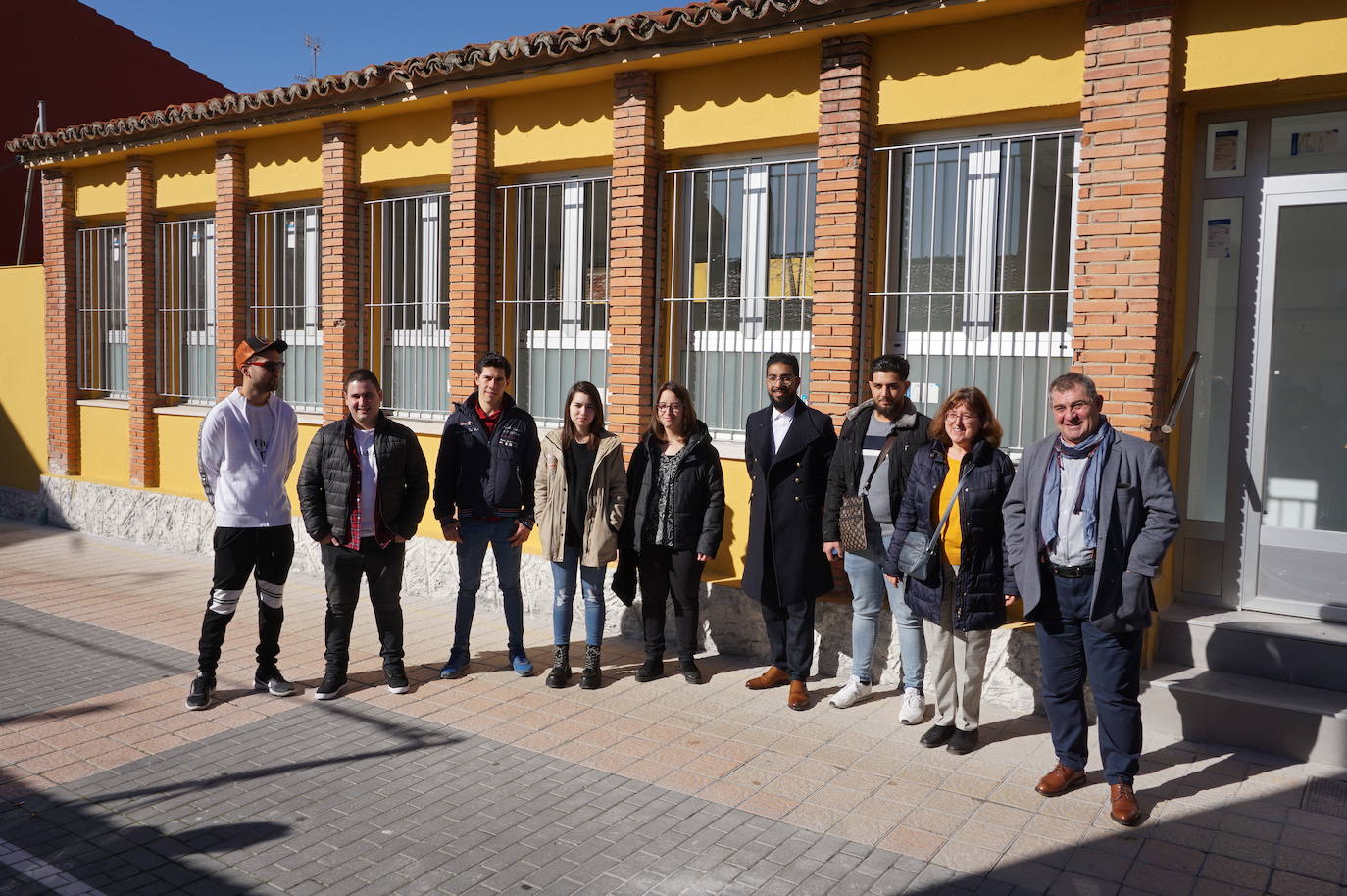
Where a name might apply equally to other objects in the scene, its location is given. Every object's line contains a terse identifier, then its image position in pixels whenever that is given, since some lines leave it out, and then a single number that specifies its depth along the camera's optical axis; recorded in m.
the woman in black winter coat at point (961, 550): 5.10
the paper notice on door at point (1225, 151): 6.00
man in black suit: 5.96
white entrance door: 5.76
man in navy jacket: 6.36
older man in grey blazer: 4.39
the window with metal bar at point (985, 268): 6.26
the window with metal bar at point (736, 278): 7.29
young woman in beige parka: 6.20
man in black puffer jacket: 5.93
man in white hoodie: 5.87
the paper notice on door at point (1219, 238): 6.03
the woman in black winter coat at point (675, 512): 6.16
